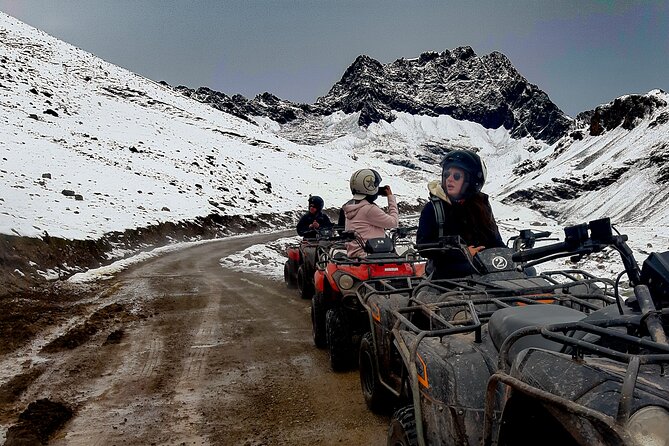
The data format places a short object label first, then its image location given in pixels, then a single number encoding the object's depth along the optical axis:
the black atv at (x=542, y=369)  1.40
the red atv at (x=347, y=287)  5.34
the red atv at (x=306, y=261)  9.34
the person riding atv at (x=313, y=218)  11.74
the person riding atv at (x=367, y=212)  6.60
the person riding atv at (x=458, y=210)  4.67
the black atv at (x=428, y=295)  3.53
